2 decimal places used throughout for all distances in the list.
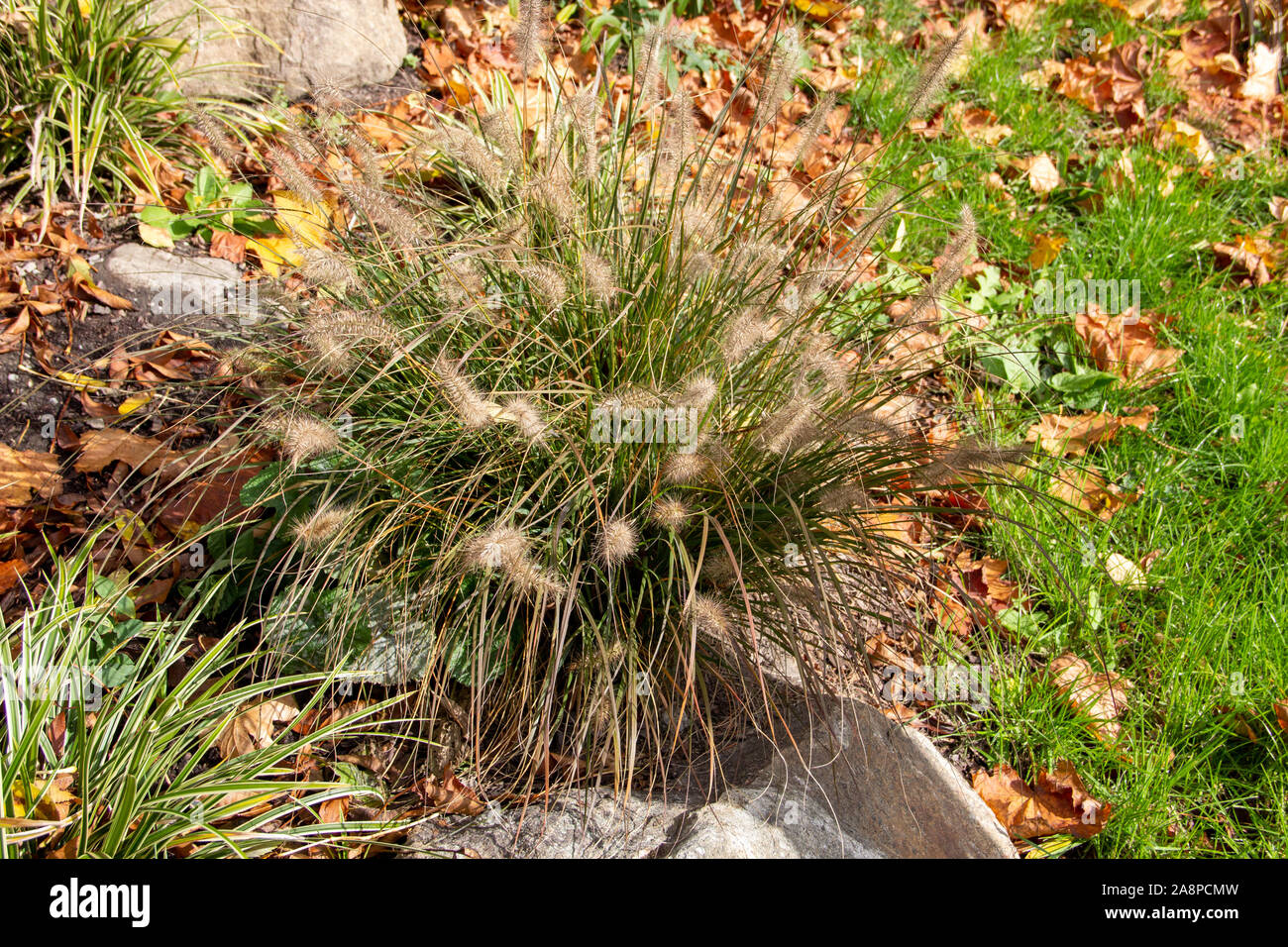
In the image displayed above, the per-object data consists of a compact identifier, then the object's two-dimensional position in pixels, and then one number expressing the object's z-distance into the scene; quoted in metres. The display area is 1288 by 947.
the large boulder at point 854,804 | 1.83
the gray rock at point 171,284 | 2.81
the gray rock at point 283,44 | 3.45
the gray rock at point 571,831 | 1.86
